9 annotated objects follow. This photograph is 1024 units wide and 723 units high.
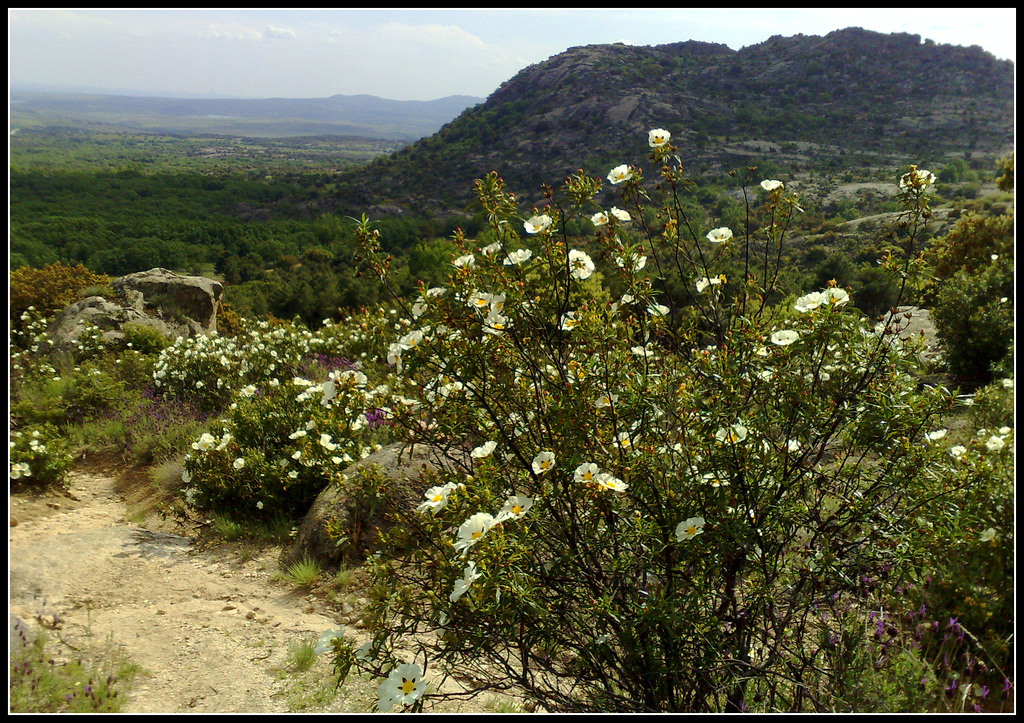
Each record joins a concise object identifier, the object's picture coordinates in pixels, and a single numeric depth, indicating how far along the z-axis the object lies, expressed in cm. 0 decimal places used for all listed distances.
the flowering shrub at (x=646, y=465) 181
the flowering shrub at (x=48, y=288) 1109
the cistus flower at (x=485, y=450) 182
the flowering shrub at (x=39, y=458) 517
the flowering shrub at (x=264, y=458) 501
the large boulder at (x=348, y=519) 419
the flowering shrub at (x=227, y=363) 769
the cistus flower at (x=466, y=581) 144
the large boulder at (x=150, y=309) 973
